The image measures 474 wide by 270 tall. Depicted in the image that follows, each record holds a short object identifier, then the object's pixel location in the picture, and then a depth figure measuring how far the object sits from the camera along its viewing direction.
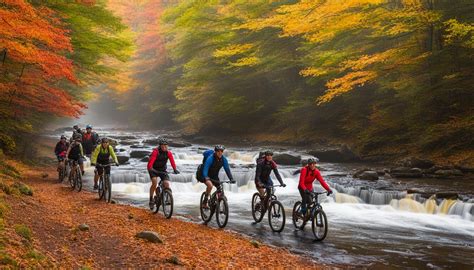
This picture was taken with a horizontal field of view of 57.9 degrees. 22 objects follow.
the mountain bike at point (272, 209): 11.83
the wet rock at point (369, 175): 18.75
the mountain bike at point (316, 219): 10.96
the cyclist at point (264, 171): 12.01
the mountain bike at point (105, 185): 13.88
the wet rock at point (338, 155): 24.80
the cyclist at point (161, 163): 11.95
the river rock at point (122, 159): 24.59
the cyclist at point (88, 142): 16.55
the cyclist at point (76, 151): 16.19
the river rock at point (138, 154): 27.27
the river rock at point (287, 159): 24.22
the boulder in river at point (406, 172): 18.73
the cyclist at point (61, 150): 17.97
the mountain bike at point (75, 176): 15.94
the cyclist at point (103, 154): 13.70
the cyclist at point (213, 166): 11.22
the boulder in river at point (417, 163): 19.55
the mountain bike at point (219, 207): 11.57
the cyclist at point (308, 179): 11.16
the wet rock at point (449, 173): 17.83
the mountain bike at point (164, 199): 12.05
